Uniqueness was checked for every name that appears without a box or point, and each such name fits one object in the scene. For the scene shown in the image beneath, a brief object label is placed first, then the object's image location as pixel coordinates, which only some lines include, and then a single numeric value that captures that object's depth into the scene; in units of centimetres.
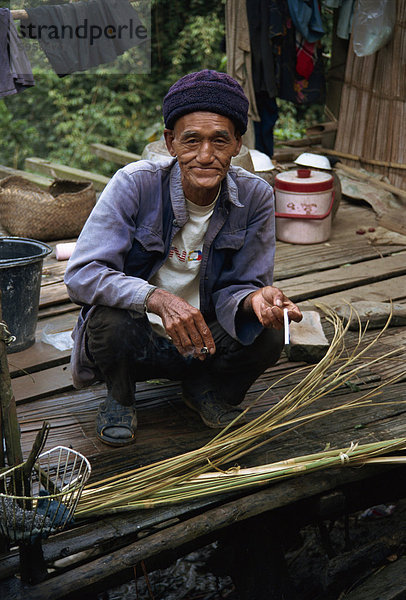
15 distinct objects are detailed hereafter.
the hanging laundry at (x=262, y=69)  549
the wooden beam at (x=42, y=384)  288
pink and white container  484
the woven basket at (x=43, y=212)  475
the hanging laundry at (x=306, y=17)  550
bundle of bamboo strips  203
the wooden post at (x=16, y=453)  178
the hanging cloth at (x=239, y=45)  523
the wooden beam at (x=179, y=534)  192
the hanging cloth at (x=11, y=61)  476
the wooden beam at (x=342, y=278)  409
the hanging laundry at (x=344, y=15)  571
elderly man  228
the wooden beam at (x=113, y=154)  648
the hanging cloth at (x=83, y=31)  509
